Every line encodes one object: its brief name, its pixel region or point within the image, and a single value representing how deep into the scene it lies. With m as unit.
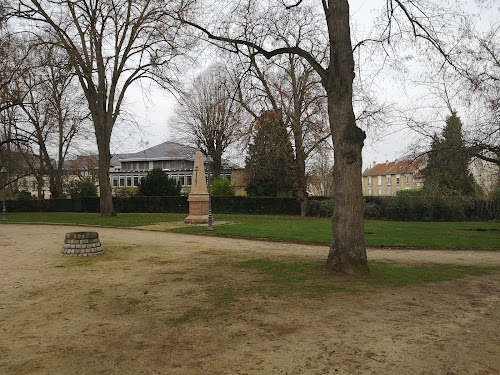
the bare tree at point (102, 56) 20.91
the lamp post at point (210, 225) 16.75
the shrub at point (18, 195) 40.45
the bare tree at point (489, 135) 13.16
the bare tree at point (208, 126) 40.78
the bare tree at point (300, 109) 24.81
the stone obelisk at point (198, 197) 20.08
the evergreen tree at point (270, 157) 24.70
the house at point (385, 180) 62.94
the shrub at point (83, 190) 41.69
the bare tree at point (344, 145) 7.35
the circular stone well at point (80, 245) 9.85
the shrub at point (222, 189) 34.88
